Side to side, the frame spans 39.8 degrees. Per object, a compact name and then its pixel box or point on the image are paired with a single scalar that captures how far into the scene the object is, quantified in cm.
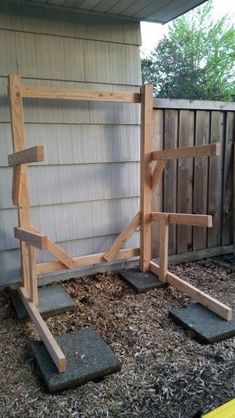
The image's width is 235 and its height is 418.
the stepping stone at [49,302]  218
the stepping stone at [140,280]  254
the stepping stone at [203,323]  189
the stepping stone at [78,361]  153
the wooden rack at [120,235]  187
